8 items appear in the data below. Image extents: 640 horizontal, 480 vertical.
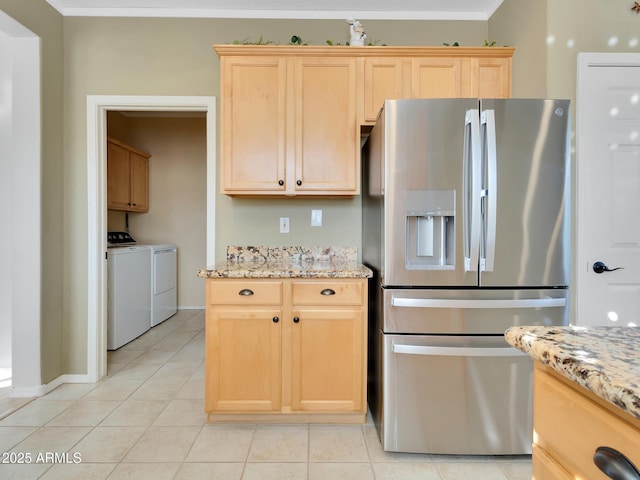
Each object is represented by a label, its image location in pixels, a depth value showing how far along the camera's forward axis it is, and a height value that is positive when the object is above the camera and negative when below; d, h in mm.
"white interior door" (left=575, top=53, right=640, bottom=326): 1961 +225
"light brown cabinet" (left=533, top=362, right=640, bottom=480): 499 -317
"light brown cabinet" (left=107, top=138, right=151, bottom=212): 3941 +682
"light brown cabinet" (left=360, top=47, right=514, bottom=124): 2248 +1054
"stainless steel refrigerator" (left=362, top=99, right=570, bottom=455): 1734 -146
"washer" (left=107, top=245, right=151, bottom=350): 3348 -630
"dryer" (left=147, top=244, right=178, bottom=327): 4176 -625
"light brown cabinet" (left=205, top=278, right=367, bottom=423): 1989 -638
